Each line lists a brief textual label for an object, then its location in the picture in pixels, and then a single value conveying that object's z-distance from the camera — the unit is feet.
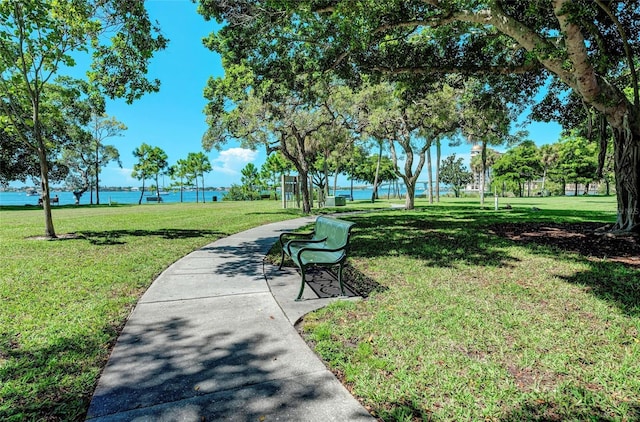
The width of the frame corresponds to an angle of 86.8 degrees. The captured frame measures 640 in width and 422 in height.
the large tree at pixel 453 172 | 261.67
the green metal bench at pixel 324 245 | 16.19
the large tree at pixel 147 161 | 156.04
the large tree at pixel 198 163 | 165.07
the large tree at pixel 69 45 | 26.86
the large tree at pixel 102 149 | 126.93
